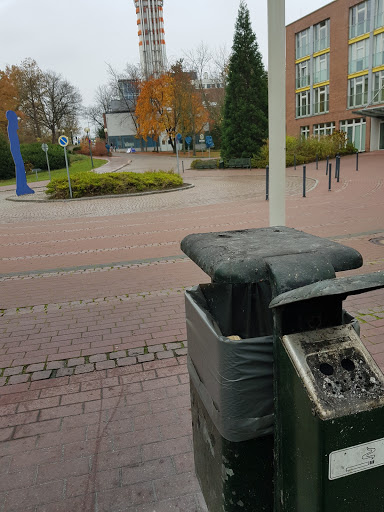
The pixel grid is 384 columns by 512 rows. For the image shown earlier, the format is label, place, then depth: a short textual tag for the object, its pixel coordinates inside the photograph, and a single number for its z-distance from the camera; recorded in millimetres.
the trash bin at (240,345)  1574
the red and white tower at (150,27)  99438
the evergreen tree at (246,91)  33562
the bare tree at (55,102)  58500
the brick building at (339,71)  34094
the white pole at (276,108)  3691
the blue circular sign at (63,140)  19703
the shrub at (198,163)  35809
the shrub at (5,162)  39169
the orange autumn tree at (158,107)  52594
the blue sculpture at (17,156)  23844
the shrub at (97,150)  62062
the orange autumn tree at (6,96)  51469
